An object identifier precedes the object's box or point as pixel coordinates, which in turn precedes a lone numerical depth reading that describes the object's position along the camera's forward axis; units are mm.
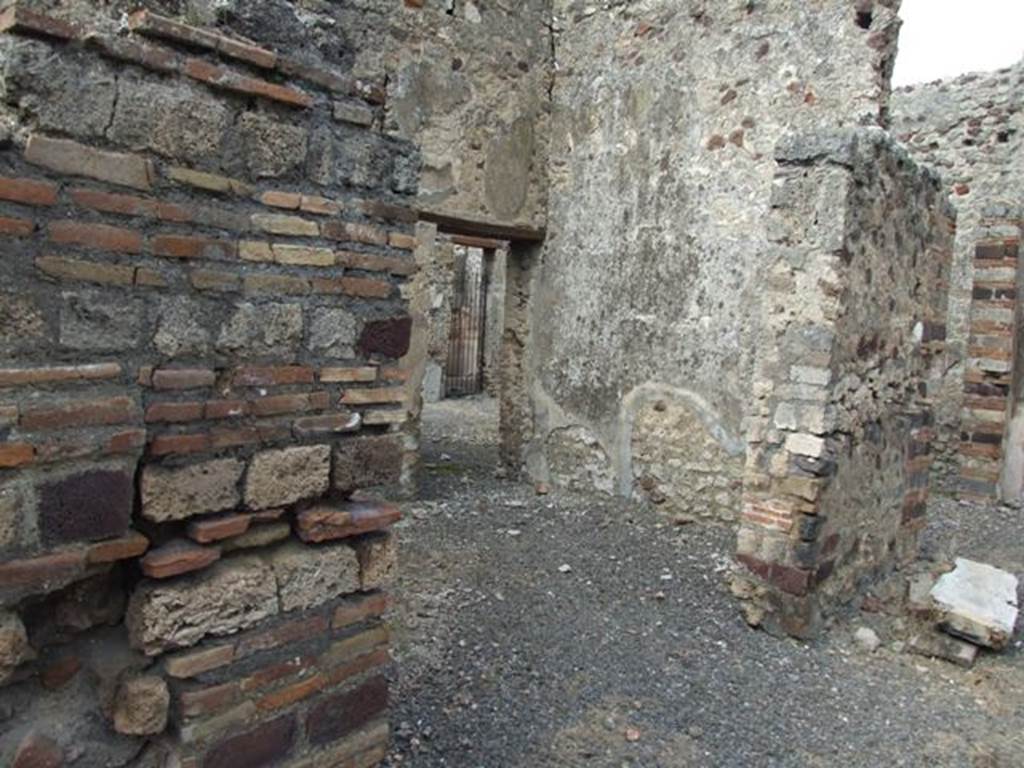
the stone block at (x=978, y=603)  3895
